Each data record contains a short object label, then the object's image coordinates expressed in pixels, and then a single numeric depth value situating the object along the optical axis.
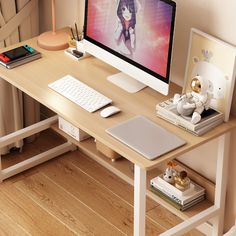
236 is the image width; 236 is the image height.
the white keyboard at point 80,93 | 2.77
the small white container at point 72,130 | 3.34
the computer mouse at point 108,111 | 2.70
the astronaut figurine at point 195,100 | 2.60
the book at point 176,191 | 2.94
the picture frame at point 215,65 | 2.62
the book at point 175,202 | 2.94
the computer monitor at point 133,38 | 2.66
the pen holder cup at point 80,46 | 3.15
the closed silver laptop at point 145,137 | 2.50
